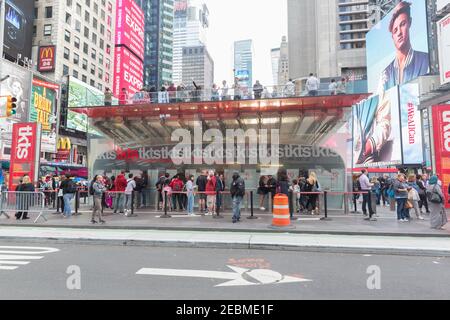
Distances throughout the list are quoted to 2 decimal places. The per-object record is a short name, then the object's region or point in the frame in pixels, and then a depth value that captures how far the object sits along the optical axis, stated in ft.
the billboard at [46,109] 137.08
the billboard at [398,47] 167.63
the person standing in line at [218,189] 43.47
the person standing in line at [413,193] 42.86
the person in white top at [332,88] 55.31
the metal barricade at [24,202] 41.27
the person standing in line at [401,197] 39.86
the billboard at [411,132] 131.03
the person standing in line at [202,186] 49.72
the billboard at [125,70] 190.08
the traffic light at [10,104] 49.71
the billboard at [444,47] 88.28
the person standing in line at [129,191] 46.65
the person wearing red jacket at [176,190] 52.42
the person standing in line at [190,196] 46.96
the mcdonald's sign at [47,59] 160.86
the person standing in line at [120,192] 49.24
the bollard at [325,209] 41.69
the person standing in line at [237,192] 39.27
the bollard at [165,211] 45.20
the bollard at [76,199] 47.26
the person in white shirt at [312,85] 55.77
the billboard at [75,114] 161.82
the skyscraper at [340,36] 277.23
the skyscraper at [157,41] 426.51
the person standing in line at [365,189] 42.01
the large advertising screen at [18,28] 141.69
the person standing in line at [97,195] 38.63
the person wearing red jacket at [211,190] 46.37
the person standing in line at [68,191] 43.42
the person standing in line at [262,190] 50.31
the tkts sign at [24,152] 55.42
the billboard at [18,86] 121.60
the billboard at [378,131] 143.05
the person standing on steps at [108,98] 60.85
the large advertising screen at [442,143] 50.96
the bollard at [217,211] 43.84
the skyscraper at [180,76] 634.02
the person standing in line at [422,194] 48.78
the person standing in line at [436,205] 33.73
